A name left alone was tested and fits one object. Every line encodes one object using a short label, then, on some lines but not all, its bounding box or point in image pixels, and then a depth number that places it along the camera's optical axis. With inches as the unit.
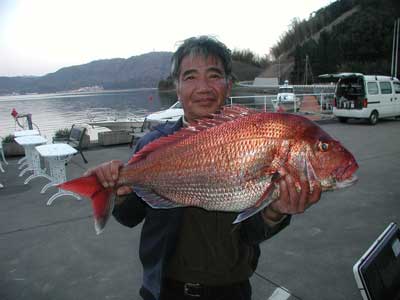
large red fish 62.5
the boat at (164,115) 563.5
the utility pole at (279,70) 2661.4
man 73.1
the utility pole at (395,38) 1200.3
